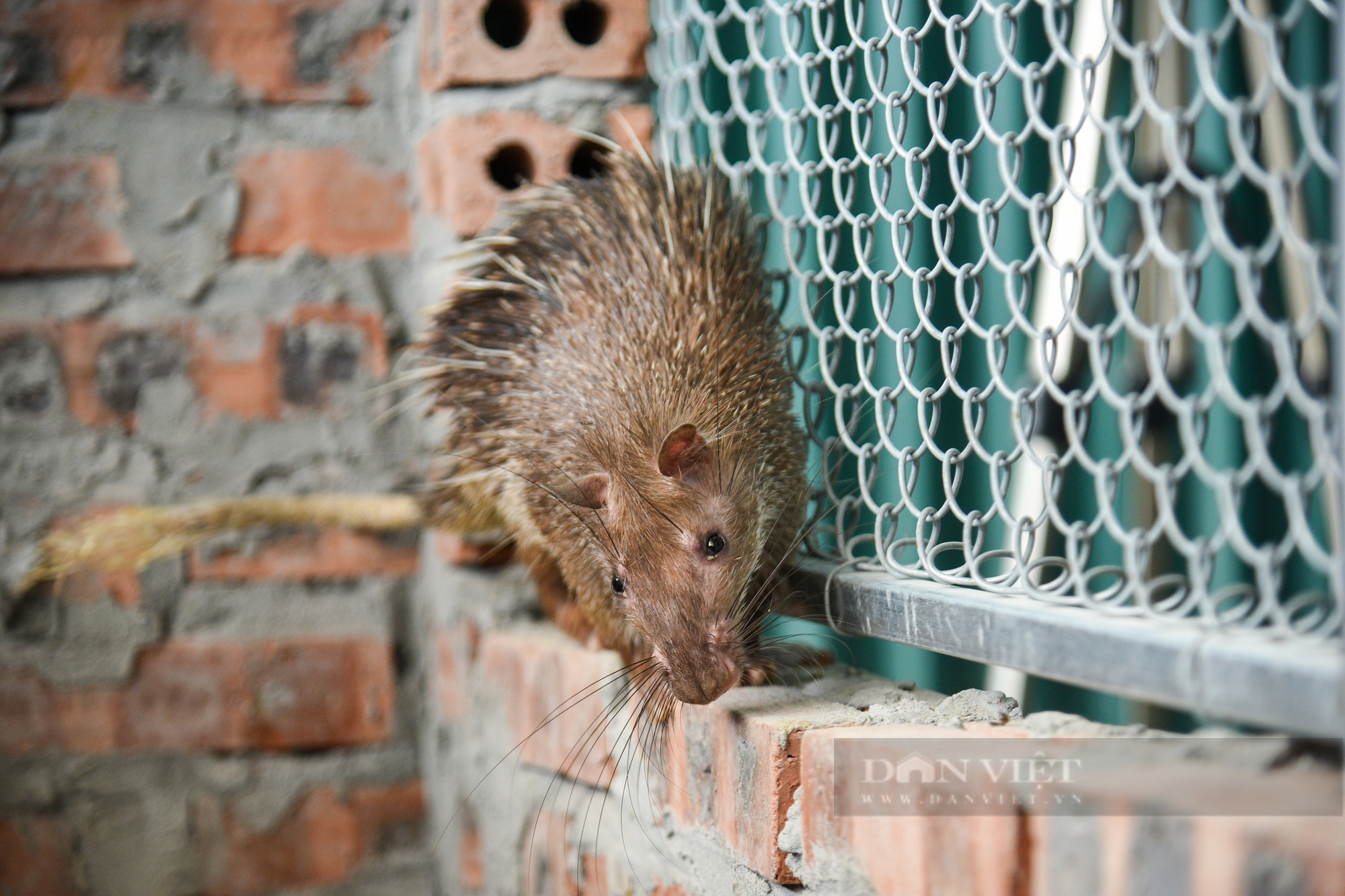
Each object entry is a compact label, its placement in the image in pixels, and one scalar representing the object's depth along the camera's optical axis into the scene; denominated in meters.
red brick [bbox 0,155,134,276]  1.95
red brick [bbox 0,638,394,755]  1.96
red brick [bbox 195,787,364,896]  1.97
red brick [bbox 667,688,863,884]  1.72
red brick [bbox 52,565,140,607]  1.95
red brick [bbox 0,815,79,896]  1.96
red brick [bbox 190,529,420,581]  1.97
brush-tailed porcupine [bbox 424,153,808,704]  1.77
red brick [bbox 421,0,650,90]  1.91
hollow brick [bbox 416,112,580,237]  1.91
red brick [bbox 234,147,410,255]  1.97
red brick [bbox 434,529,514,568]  1.94
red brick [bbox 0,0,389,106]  1.95
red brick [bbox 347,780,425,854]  1.98
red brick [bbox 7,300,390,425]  1.96
